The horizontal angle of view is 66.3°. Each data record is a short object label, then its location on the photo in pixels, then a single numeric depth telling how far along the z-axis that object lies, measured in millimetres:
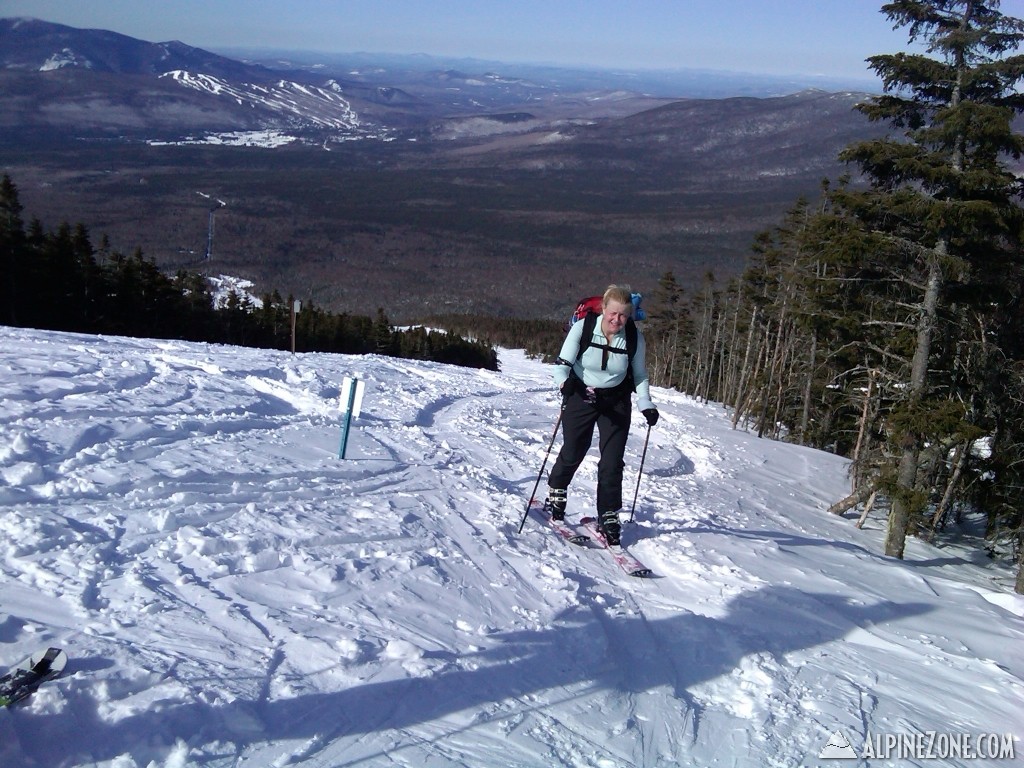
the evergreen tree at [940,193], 10388
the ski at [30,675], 3138
